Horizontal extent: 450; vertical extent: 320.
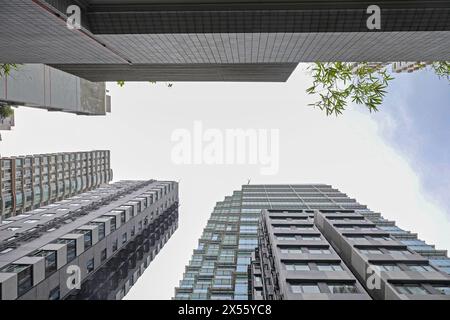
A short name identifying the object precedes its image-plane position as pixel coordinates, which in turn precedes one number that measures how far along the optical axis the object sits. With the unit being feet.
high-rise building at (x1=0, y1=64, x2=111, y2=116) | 76.54
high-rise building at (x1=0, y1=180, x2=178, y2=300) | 79.05
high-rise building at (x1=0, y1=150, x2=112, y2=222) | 244.63
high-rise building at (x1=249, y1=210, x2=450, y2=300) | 93.04
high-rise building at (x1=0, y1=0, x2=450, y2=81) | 28.04
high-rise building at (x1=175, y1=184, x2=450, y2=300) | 127.91
